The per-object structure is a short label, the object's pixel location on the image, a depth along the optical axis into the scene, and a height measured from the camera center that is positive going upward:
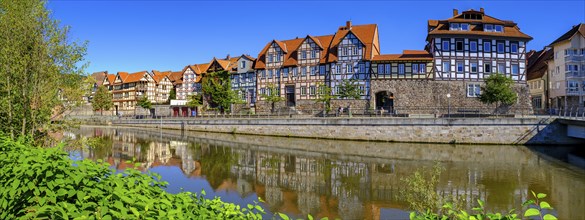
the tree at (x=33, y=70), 11.98 +1.43
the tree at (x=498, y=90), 41.78 +2.19
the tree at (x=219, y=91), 61.59 +3.54
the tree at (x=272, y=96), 56.25 +2.25
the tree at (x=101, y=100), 81.31 +2.55
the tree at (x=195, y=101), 71.01 +1.98
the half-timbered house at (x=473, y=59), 47.62 +6.44
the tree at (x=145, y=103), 80.50 +1.84
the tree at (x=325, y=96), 50.72 +1.98
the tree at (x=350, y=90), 49.81 +2.72
